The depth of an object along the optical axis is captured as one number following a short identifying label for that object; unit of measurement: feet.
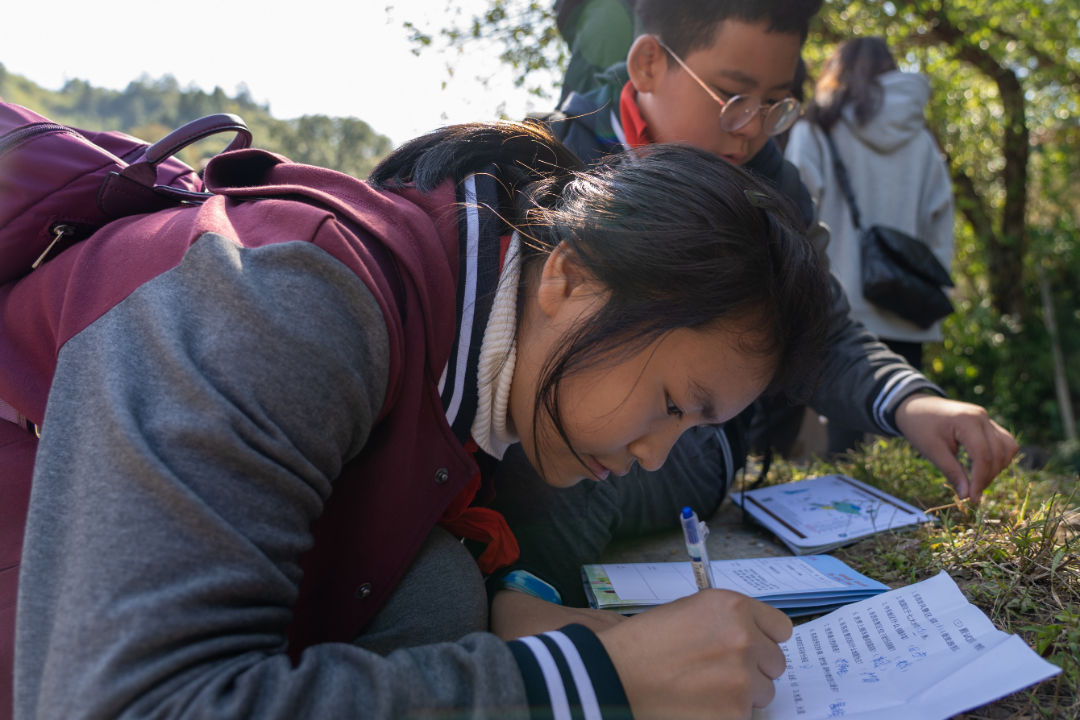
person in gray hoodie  11.48
